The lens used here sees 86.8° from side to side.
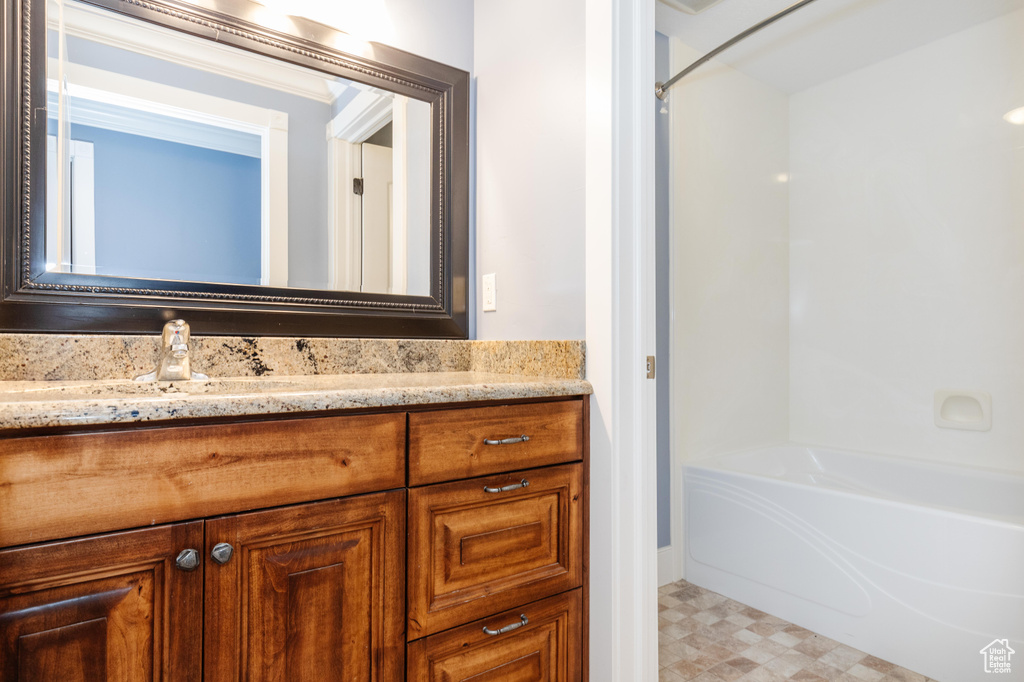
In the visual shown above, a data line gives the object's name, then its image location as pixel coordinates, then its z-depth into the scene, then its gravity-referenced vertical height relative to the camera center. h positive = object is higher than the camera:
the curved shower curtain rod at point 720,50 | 1.95 +1.16
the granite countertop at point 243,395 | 0.72 -0.09
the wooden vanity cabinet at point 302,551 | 0.73 -0.34
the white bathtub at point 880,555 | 1.51 -0.69
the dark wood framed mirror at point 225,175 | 1.17 +0.43
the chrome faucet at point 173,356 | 1.17 -0.02
